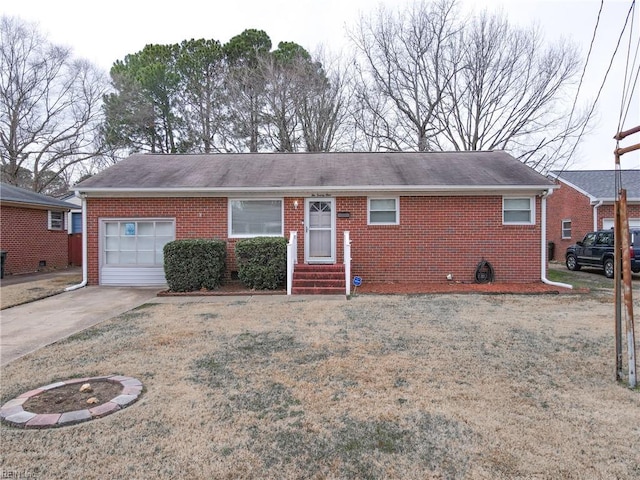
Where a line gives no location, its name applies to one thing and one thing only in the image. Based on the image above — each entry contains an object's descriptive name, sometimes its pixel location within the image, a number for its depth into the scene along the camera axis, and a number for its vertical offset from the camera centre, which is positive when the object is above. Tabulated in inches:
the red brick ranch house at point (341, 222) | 417.7 +23.1
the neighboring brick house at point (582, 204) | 662.5 +65.5
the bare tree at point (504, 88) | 829.2 +339.7
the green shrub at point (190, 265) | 378.0 -20.3
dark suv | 479.5 -15.9
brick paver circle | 120.5 -54.1
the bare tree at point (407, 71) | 884.6 +397.0
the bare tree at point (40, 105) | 946.7 +351.2
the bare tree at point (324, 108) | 904.9 +315.6
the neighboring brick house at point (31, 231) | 561.9 +22.0
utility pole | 142.9 -8.4
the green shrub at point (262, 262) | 379.9 -18.2
